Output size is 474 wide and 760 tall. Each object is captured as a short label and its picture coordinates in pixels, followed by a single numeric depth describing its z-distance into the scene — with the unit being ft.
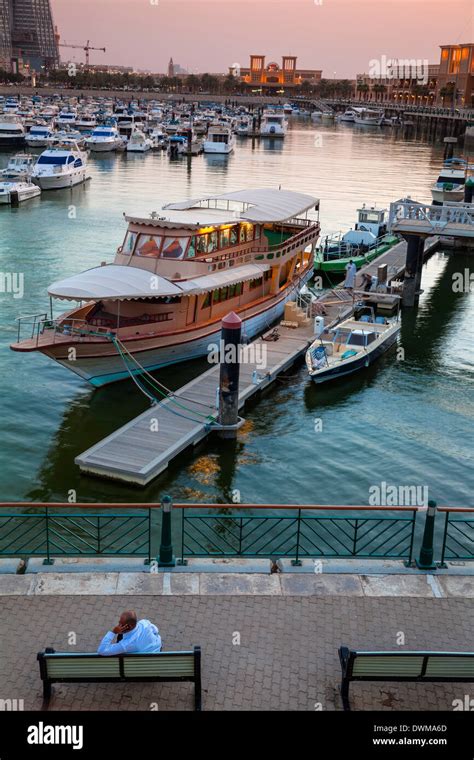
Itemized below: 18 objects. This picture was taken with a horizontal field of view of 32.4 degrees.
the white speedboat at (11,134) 342.44
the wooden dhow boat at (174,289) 85.97
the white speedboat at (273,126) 491.31
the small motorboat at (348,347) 94.99
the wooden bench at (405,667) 34.09
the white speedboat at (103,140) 356.18
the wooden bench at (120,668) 33.45
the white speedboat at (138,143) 367.04
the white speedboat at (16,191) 204.95
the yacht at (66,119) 408.26
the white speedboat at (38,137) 333.42
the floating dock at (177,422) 71.10
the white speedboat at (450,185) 223.92
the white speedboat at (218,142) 374.22
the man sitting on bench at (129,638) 34.24
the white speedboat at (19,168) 226.79
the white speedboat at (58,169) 233.96
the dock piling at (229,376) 75.92
